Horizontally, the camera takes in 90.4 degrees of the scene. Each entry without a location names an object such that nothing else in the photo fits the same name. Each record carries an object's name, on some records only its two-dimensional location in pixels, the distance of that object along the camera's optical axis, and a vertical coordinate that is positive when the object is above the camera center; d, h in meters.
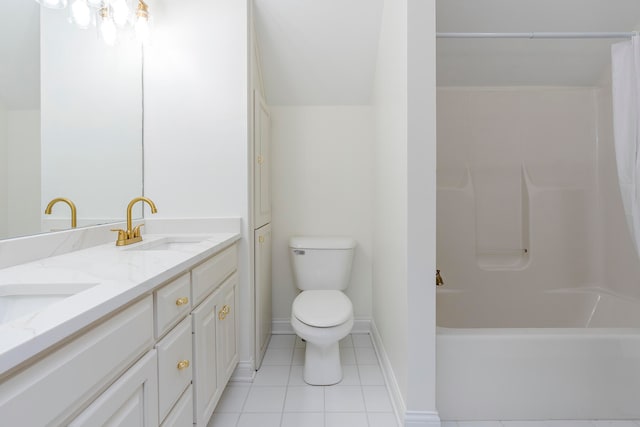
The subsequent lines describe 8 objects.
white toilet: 1.65 -0.50
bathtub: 1.41 -0.72
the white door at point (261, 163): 1.85 +0.33
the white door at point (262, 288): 1.87 -0.46
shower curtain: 1.37 +0.39
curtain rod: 1.46 +0.83
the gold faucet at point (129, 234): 1.34 -0.07
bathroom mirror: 0.99 +0.38
